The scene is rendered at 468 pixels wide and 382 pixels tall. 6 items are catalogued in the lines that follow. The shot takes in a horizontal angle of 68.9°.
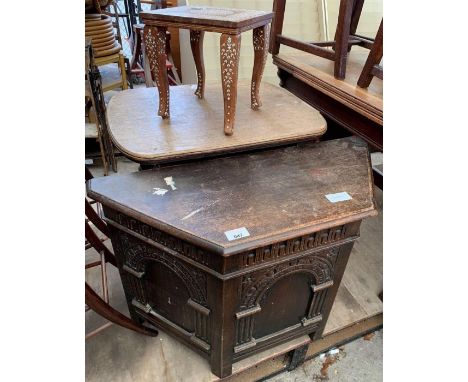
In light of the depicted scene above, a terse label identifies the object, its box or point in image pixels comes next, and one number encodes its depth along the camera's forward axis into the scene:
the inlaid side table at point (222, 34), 0.90
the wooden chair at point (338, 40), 1.17
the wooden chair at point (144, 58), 2.31
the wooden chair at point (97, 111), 1.89
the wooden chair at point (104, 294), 0.89
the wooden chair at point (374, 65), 1.04
